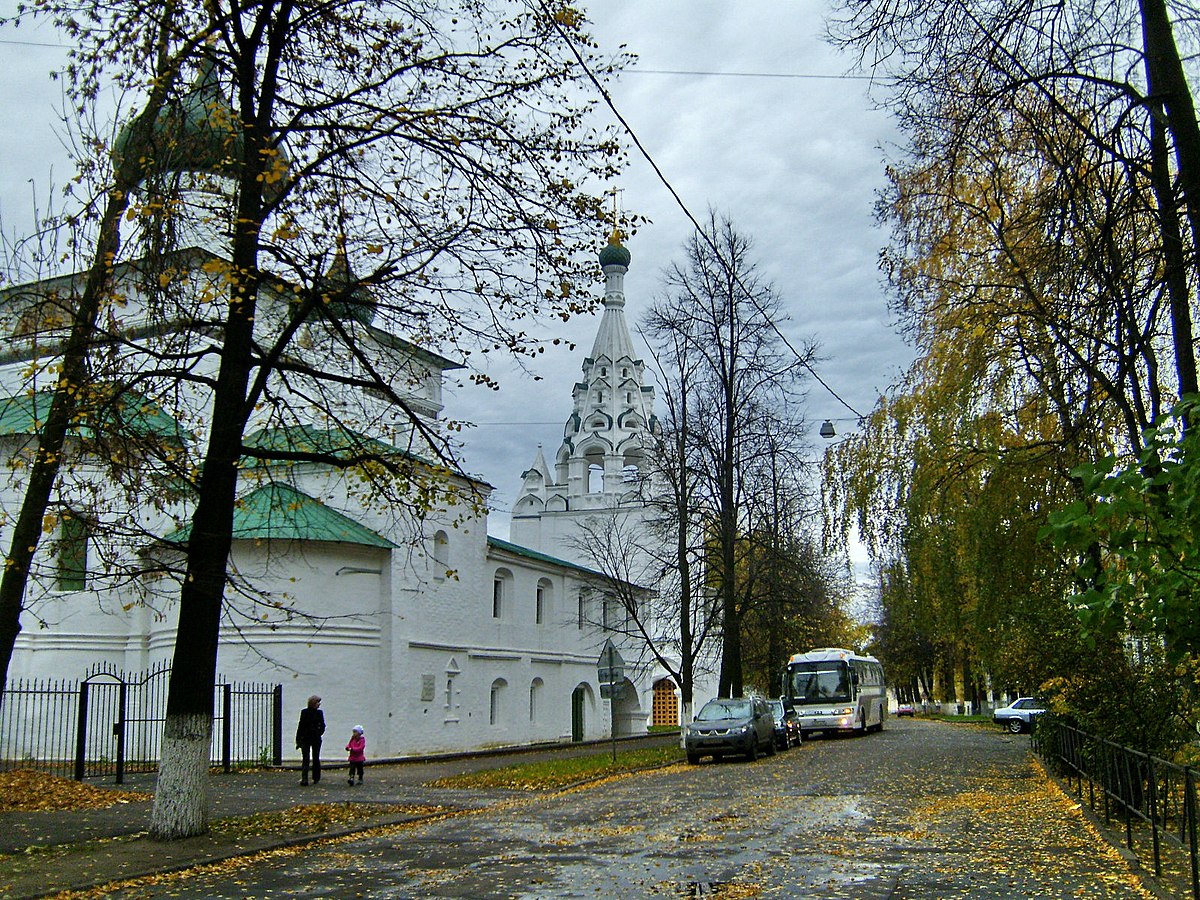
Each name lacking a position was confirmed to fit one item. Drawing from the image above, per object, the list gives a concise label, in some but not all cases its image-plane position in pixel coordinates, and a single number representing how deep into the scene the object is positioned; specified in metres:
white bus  42.72
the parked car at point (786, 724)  34.41
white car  48.19
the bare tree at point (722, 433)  33.84
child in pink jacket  21.67
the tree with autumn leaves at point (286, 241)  13.09
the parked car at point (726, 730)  28.23
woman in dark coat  21.31
